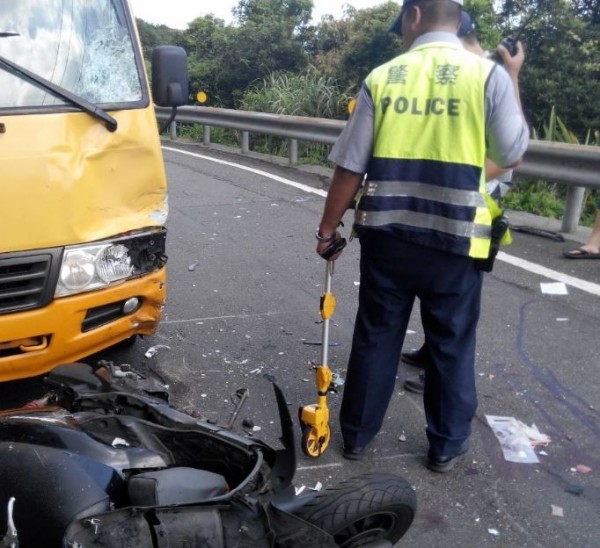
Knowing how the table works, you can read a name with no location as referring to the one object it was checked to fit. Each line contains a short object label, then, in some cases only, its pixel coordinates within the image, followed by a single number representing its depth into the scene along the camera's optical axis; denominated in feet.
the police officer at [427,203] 9.98
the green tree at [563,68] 49.65
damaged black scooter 6.72
